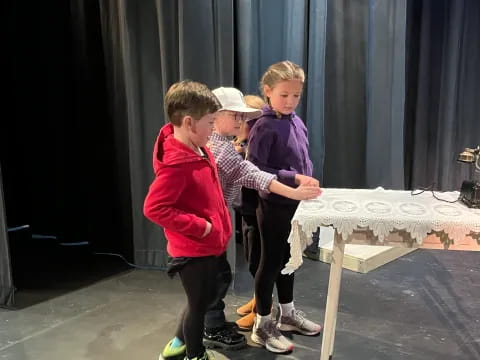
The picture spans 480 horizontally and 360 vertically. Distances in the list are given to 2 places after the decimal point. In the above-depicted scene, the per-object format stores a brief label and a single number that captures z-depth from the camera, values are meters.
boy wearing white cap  1.75
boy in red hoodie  1.53
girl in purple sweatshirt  1.81
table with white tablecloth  1.47
